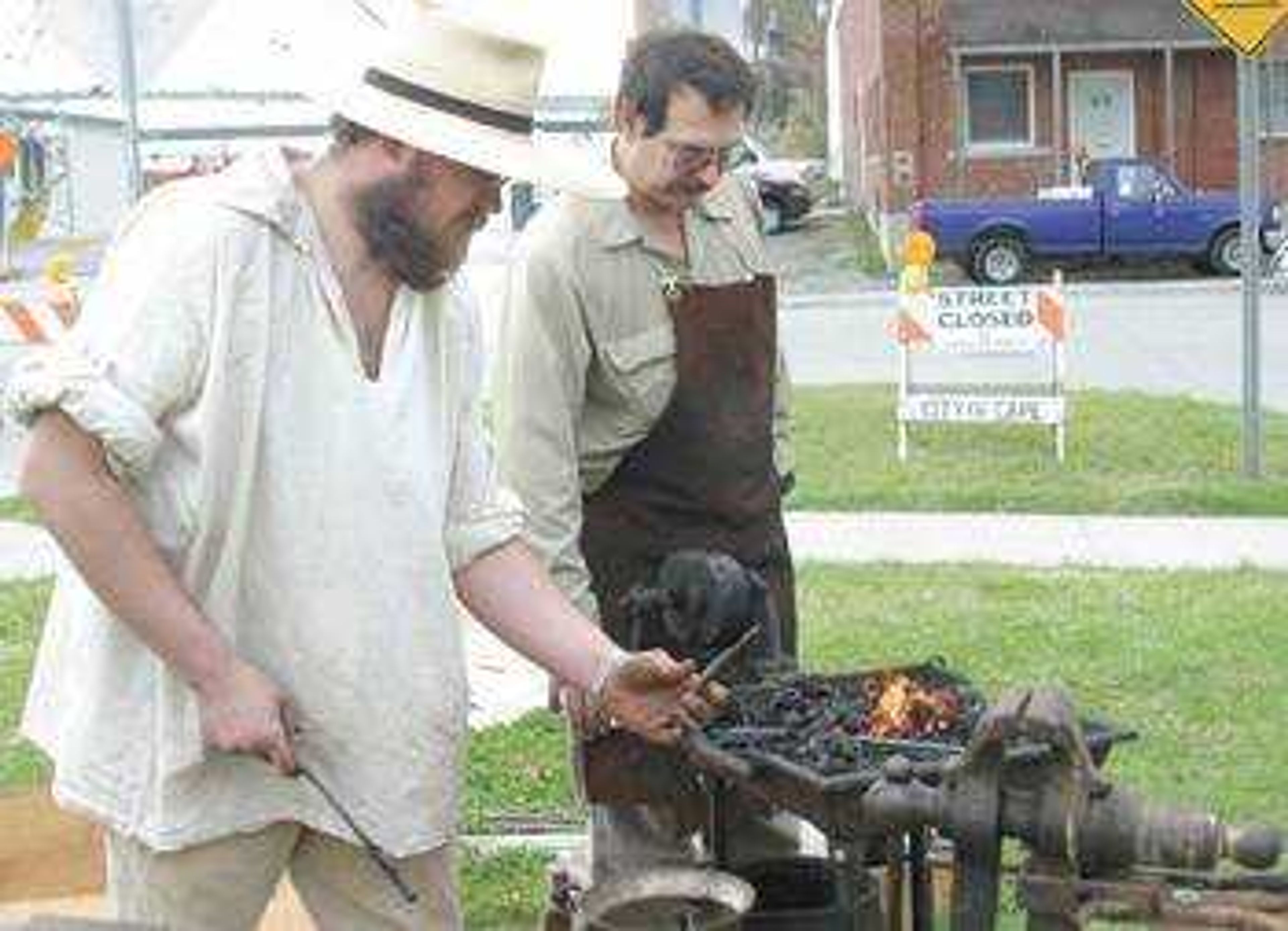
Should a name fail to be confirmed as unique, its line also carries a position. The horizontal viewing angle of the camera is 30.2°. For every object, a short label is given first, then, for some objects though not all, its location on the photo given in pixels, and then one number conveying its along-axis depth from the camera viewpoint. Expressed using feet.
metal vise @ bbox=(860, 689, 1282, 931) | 8.22
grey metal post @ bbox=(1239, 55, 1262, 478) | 34.94
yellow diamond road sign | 34.32
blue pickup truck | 83.87
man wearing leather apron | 12.73
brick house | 99.19
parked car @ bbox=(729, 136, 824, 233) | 109.50
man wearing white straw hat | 9.11
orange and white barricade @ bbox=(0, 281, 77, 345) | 43.11
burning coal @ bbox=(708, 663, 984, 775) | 10.37
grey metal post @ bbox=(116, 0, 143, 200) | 37.19
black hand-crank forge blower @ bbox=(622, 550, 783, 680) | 11.82
